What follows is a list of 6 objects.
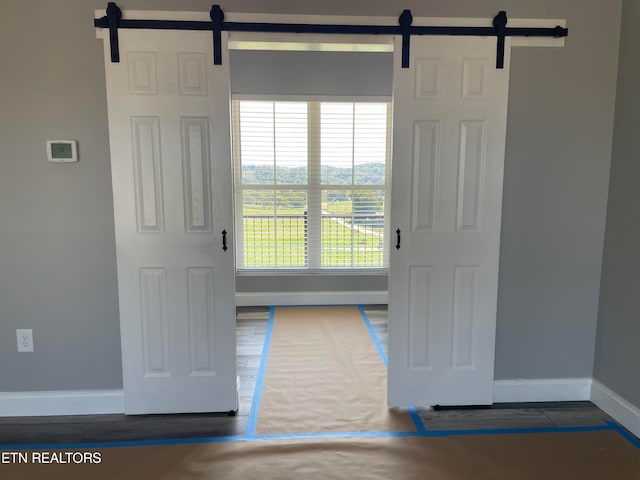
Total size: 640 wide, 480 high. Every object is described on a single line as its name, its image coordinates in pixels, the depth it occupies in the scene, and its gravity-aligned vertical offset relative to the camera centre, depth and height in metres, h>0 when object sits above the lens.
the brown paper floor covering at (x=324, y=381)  2.33 -1.33
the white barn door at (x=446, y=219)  2.28 -0.17
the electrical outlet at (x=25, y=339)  2.37 -0.88
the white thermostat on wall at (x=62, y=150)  2.24 +0.20
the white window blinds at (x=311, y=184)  4.49 +0.05
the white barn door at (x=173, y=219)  2.18 -0.18
